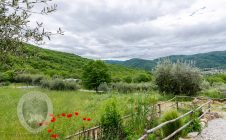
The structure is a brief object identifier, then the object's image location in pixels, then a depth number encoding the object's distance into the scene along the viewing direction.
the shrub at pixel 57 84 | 15.62
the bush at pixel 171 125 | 4.32
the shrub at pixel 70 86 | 15.80
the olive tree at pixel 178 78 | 9.65
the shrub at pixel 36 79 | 20.18
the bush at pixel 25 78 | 20.94
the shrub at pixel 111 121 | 3.72
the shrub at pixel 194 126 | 4.96
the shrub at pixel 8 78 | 21.07
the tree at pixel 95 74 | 16.50
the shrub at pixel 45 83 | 16.26
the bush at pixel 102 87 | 14.83
